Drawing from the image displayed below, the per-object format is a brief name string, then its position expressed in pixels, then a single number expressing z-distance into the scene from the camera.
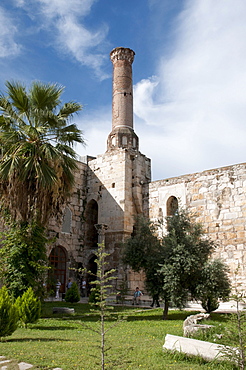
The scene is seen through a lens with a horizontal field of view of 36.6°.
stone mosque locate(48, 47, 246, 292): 16.89
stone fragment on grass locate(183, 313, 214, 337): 7.45
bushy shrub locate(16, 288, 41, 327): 9.33
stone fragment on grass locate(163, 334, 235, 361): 5.91
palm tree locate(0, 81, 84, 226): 11.76
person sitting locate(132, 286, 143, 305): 16.66
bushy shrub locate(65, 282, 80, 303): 16.30
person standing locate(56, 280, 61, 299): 18.88
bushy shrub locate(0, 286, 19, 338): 7.41
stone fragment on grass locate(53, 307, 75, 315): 12.40
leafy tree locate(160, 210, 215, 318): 11.51
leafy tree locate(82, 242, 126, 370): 4.27
